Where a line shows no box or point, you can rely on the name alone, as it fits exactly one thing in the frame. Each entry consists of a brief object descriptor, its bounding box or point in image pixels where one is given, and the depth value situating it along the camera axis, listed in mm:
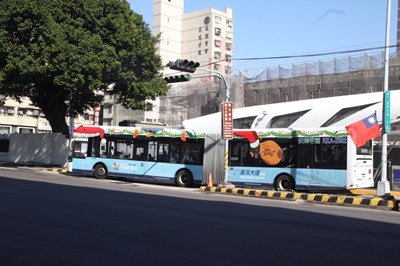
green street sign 17688
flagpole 17547
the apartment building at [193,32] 118000
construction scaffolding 34594
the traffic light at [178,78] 22312
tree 27938
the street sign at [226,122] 21516
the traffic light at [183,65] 20484
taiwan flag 19234
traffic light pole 21719
